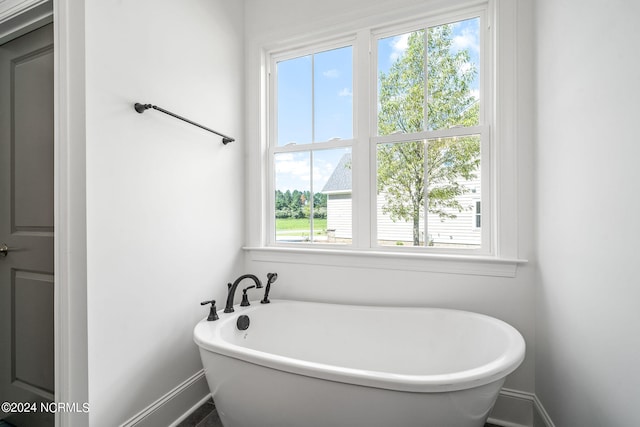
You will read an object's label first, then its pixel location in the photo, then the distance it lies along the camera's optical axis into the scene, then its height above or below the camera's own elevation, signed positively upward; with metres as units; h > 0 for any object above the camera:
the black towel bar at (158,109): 1.32 +0.50
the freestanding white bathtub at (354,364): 0.95 -0.67
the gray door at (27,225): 1.36 -0.06
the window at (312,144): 1.96 +0.49
